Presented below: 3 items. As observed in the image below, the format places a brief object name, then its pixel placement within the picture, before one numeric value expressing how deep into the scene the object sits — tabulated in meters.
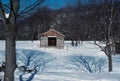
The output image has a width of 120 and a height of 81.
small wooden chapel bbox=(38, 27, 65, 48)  57.29
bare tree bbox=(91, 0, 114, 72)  19.89
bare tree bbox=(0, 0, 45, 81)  6.71
